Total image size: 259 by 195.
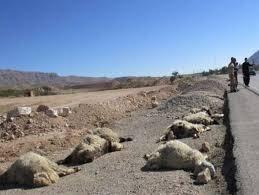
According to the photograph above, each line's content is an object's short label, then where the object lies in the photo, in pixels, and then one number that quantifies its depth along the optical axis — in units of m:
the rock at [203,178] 4.50
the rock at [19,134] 9.81
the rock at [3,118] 11.02
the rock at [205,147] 5.94
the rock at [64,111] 11.57
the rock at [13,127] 10.16
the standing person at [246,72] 15.79
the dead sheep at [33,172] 5.25
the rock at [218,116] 8.83
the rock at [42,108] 11.78
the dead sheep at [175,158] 5.13
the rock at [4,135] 9.76
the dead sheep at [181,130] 7.23
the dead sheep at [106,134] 7.17
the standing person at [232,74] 13.94
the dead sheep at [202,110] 9.50
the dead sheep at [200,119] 8.11
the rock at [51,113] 11.03
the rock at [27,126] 10.18
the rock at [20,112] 11.09
